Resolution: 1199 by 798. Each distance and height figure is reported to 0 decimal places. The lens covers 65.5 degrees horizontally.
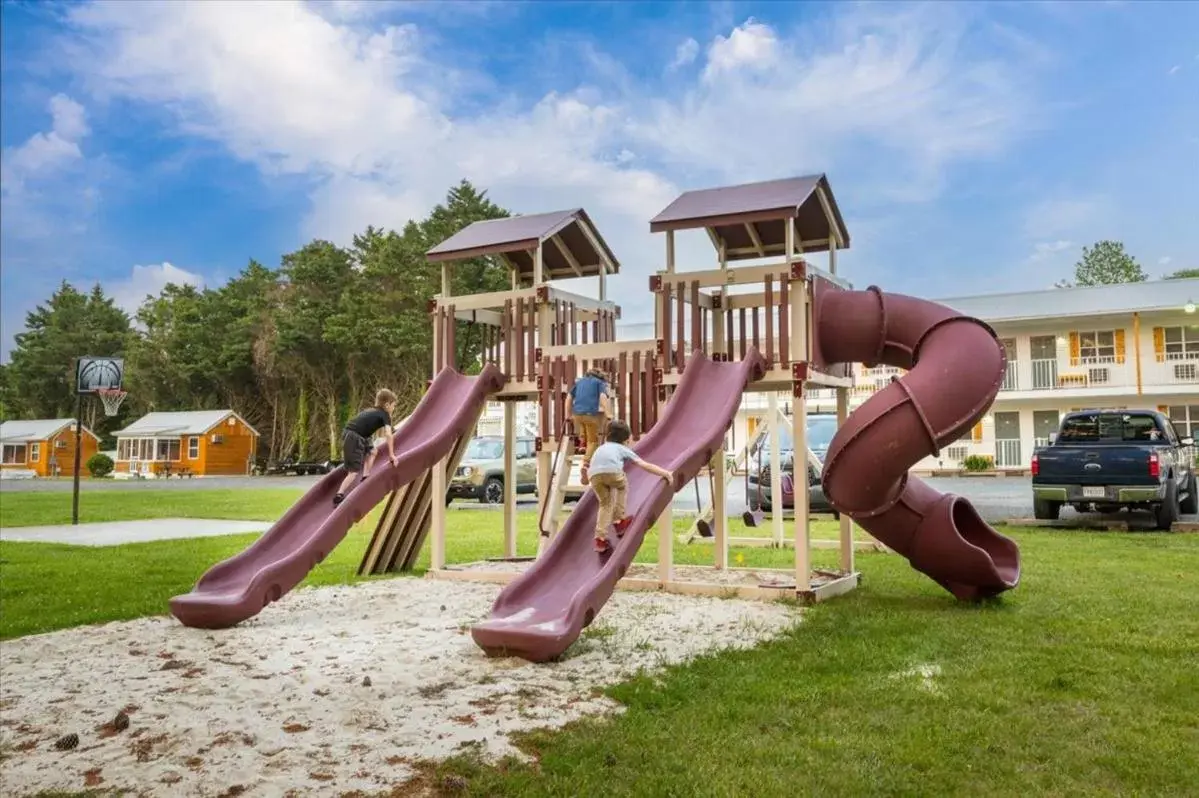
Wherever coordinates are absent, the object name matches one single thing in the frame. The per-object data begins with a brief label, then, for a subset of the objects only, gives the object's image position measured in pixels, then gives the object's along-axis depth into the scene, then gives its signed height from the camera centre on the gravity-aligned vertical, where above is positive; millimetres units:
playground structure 7980 +553
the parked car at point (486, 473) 23281 -295
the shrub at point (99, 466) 51000 -180
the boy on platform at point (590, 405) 9961 +596
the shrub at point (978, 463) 31797 -118
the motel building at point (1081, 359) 31406 +3471
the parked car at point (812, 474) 16458 -258
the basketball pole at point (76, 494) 17420 -613
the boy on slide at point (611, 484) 7660 -189
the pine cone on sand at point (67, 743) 4695 -1416
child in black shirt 9359 +181
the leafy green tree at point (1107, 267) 49469 +10417
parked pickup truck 14289 -108
